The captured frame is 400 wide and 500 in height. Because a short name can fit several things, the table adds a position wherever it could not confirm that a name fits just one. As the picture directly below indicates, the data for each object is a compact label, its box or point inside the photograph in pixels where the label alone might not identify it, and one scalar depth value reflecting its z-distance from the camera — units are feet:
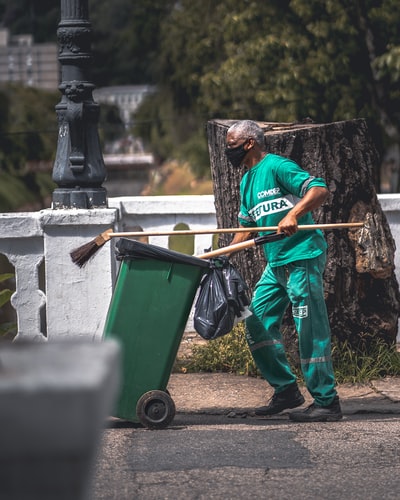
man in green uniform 34.71
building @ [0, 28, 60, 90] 529.18
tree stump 40.39
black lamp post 42.64
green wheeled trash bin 33.53
